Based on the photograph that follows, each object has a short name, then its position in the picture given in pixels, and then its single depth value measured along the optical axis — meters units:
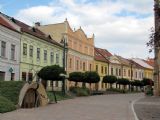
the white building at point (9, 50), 24.79
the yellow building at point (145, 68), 65.27
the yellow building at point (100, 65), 46.58
